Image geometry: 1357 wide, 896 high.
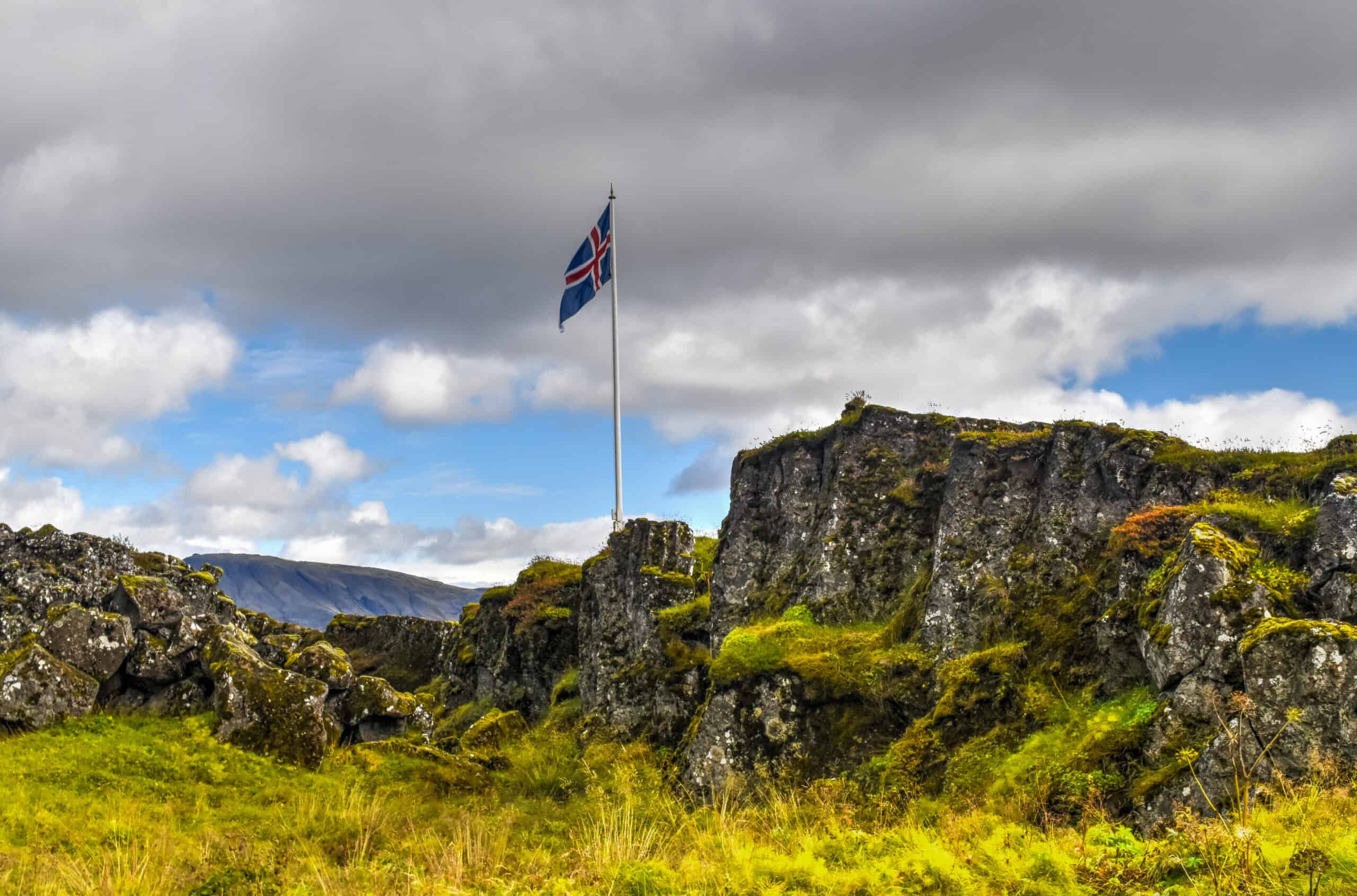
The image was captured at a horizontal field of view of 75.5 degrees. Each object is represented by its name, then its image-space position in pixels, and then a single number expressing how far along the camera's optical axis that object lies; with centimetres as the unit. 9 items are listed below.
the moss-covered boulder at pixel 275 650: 2881
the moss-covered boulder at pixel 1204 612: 1253
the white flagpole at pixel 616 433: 3559
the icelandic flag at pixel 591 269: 3759
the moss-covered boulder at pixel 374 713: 2645
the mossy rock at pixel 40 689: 2111
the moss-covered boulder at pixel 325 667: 2634
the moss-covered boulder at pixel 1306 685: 1095
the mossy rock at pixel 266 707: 2269
